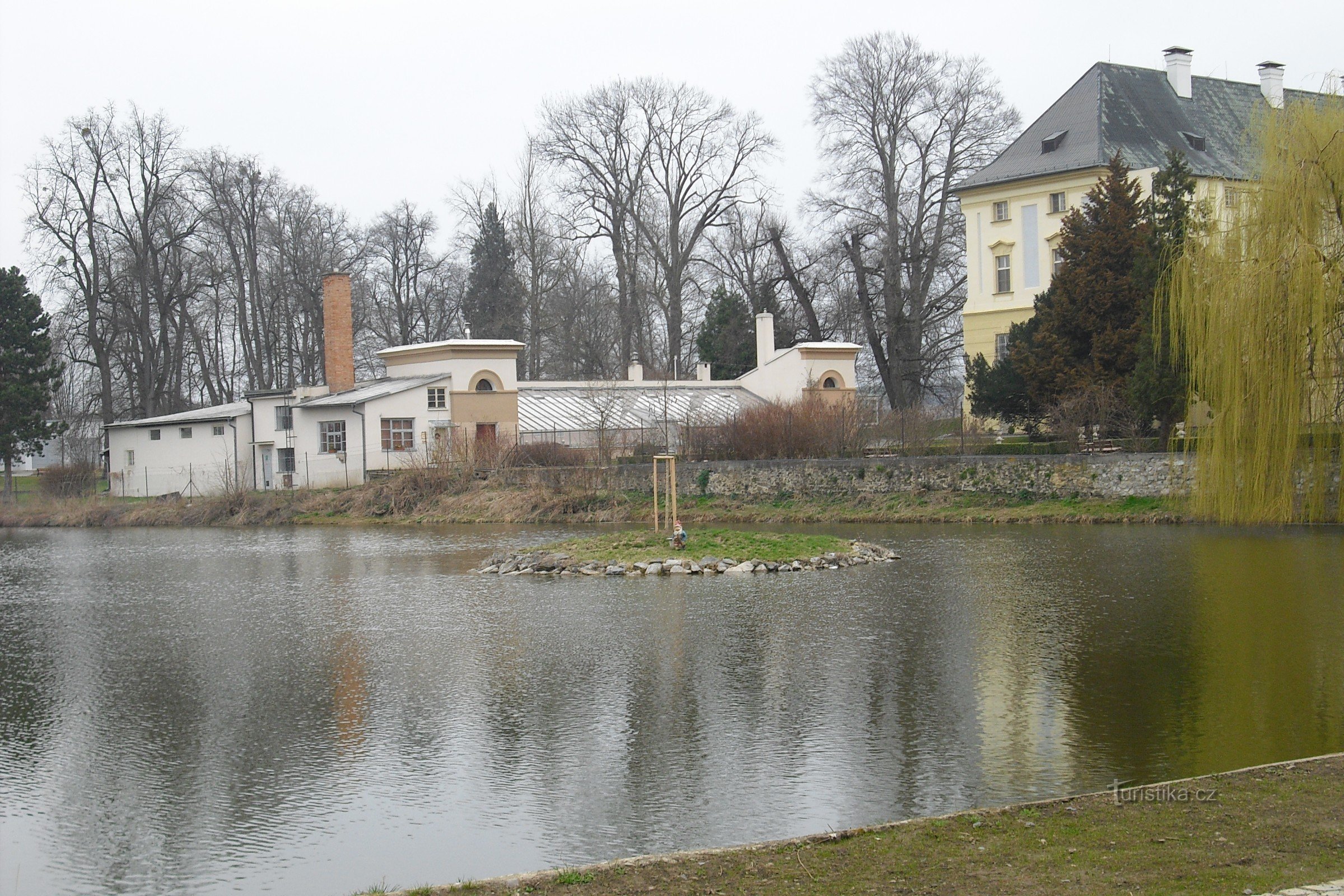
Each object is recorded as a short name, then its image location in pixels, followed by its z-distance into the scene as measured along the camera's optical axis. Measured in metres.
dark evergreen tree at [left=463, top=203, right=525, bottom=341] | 58.56
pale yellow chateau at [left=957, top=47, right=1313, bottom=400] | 41.62
